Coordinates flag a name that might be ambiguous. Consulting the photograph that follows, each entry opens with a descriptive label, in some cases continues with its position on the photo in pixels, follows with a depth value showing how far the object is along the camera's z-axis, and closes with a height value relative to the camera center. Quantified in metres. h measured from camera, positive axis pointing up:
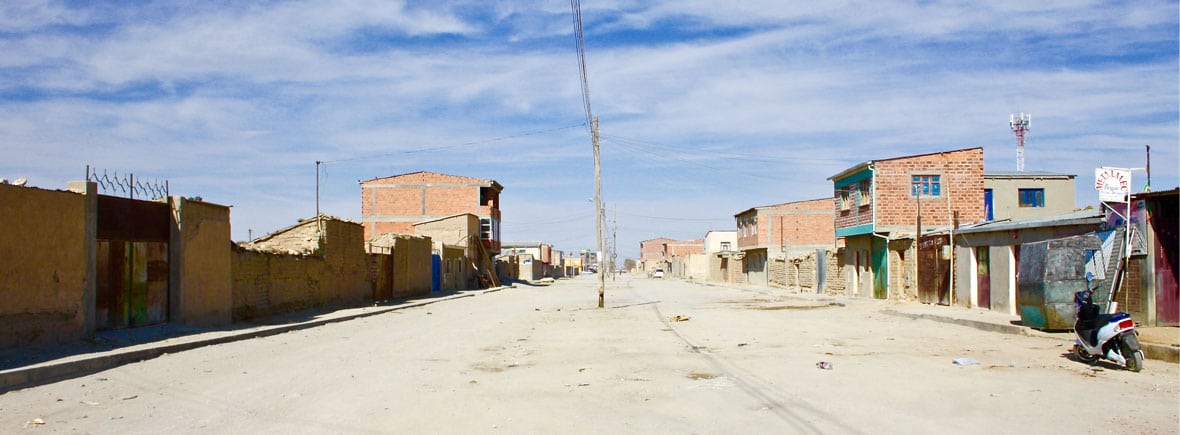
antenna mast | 60.84 +8.70
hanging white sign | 15.62 +1.15
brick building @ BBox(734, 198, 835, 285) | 68.31 +1.54
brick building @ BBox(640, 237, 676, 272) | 160.79 -1.66
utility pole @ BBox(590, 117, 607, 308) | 30.55 +2.44
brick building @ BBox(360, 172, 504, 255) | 72.00 +4.31
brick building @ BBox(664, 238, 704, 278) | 150.62 +0.25
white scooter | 10.96 -1.20
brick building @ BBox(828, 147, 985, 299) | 33.38 +2.03
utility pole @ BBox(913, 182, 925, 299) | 30.75 -0.13
